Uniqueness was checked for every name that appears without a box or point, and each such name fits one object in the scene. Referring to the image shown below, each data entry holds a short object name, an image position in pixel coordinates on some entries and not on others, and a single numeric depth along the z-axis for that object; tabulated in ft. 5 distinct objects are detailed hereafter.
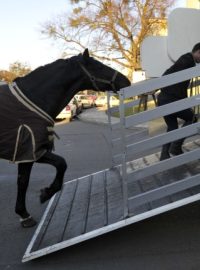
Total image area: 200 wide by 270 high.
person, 11.74
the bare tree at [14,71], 141.18
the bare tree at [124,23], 82.28
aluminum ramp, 8.82
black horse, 9.43
